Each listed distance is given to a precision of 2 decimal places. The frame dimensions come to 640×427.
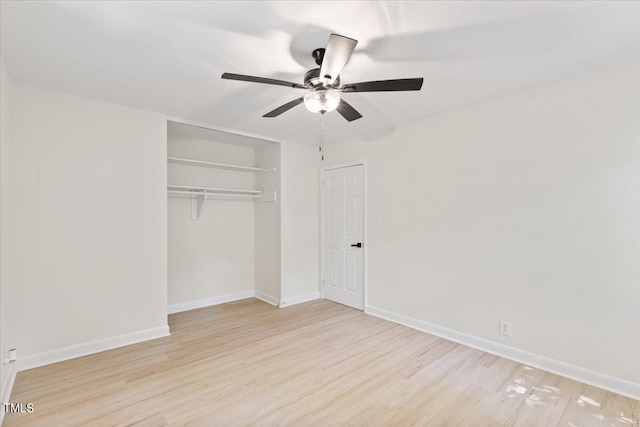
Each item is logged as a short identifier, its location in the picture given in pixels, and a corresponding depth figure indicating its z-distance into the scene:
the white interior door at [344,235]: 4.12
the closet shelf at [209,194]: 3.91
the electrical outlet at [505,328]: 2.74
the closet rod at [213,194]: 3.86
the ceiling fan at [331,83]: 1.66
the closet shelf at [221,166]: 3.70
